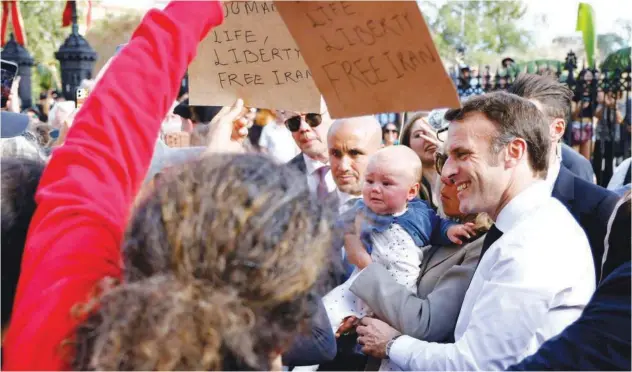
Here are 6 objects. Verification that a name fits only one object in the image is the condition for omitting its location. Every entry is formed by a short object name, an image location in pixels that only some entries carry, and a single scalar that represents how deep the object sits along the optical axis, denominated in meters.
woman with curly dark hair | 1.18
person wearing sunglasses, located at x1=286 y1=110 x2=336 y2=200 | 4.45
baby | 3.00
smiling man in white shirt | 2.18
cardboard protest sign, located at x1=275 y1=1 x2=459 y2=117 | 1.78
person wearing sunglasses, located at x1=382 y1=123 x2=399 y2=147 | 7.46
